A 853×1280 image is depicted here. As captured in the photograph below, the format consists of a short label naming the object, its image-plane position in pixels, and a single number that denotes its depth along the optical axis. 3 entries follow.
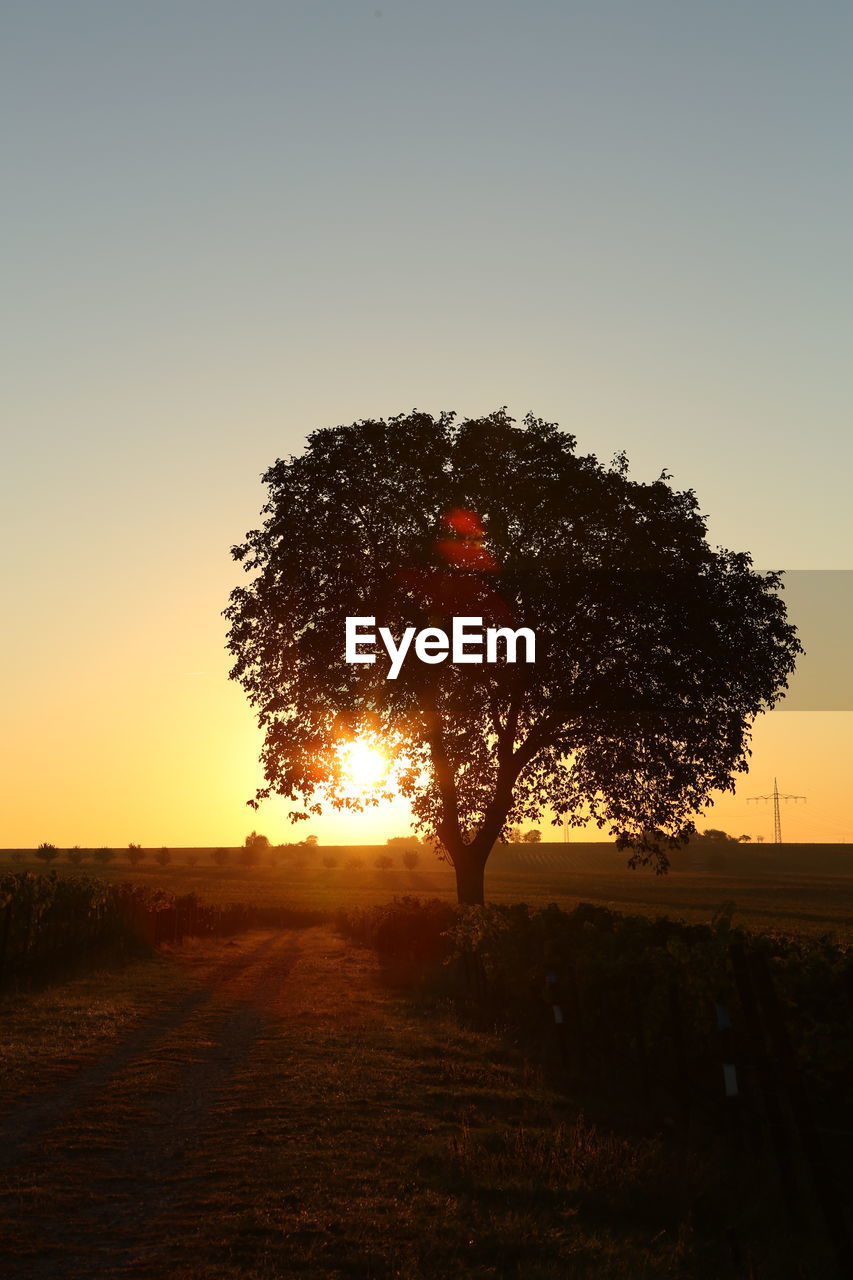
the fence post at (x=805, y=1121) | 8.93
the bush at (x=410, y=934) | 34.91
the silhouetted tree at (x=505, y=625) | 32.34
